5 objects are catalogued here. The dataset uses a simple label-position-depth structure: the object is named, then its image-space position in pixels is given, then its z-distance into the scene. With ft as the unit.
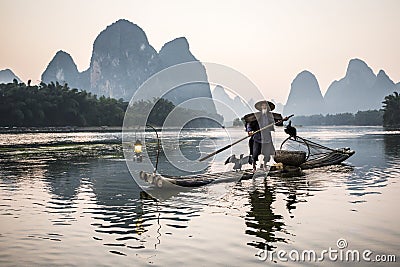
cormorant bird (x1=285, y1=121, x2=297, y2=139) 48.32
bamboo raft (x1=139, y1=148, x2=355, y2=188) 33.81
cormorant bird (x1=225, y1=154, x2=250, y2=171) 46.11
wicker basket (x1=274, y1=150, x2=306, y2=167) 48.55
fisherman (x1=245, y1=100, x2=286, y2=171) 43.52
